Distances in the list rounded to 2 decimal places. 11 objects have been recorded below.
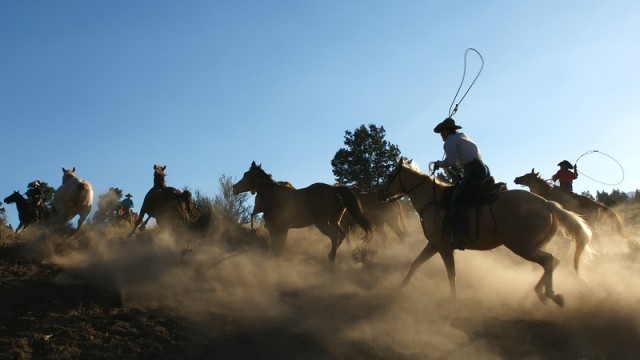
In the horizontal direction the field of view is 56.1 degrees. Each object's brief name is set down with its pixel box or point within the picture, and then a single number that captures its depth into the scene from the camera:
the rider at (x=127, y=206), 23.47
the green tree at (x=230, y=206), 20.78
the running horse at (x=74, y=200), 15.66
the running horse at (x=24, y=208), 17.86
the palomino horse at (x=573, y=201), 15.00
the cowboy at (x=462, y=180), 9.53
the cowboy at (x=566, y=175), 16.42
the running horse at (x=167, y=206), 16.23
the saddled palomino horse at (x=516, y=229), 8.80
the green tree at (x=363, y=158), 38.38
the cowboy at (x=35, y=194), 18.09
